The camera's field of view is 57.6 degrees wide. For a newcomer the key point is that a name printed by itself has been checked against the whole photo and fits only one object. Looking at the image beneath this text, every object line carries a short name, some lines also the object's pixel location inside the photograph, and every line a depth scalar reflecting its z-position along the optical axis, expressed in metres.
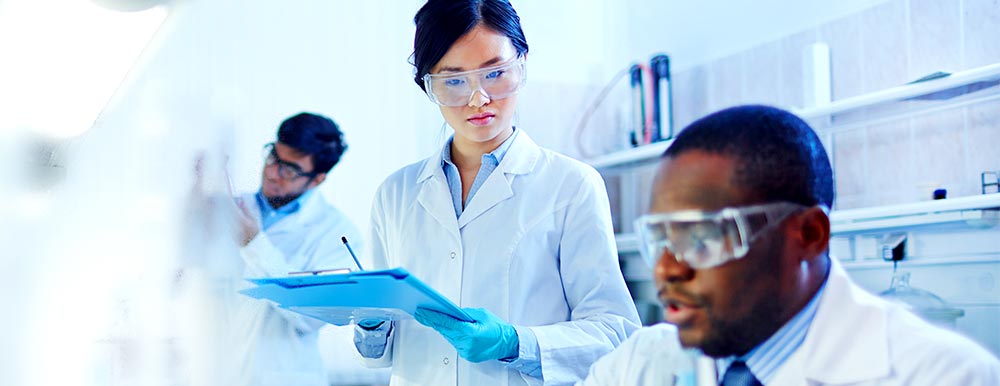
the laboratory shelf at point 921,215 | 1.91
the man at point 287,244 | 1.91
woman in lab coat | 1.42
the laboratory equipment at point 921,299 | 1.88
